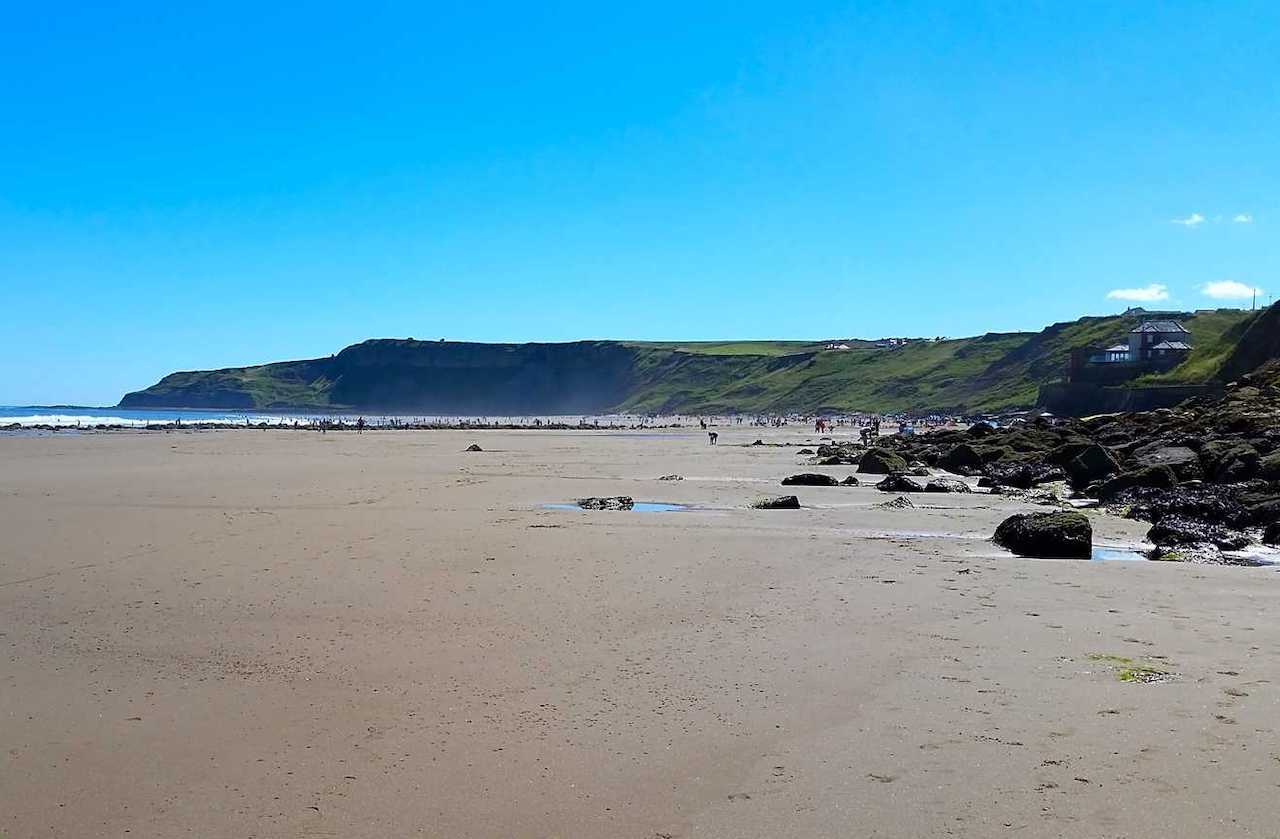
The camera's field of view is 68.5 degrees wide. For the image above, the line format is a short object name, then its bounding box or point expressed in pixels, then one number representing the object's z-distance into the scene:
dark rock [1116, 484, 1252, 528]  15.03
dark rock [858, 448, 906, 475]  29.17
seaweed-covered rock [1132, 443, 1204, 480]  19.81
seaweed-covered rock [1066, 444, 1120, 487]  21.81
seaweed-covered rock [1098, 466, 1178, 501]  19.42
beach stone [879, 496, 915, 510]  19.34
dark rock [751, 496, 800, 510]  19.23
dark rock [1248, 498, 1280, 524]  14.47
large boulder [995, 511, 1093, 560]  12.82
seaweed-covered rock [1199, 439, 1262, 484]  17.84
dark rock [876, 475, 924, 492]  22.74
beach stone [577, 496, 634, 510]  19.41
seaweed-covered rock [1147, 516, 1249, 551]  13.34
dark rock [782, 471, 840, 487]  25.16
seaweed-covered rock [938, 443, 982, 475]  29.69
